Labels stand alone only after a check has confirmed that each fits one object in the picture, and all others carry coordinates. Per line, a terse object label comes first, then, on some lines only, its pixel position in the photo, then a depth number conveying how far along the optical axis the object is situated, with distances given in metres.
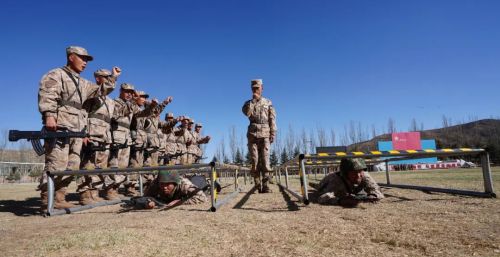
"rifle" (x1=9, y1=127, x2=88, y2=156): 4.52
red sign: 46.53
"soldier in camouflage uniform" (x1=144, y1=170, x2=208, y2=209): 5.01
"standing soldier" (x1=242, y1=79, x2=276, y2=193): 7.13
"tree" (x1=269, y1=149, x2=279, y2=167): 52.57
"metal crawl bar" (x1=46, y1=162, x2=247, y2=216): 4.15
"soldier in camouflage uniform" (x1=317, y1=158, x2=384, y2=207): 4.38
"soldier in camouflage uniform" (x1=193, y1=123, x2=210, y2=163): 15.80
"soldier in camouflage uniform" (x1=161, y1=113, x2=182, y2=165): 11.40
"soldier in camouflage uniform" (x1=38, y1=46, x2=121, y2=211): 4.53
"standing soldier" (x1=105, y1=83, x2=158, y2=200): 6.86
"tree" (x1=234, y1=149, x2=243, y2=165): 54.43
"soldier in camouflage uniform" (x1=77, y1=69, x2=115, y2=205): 5.77
